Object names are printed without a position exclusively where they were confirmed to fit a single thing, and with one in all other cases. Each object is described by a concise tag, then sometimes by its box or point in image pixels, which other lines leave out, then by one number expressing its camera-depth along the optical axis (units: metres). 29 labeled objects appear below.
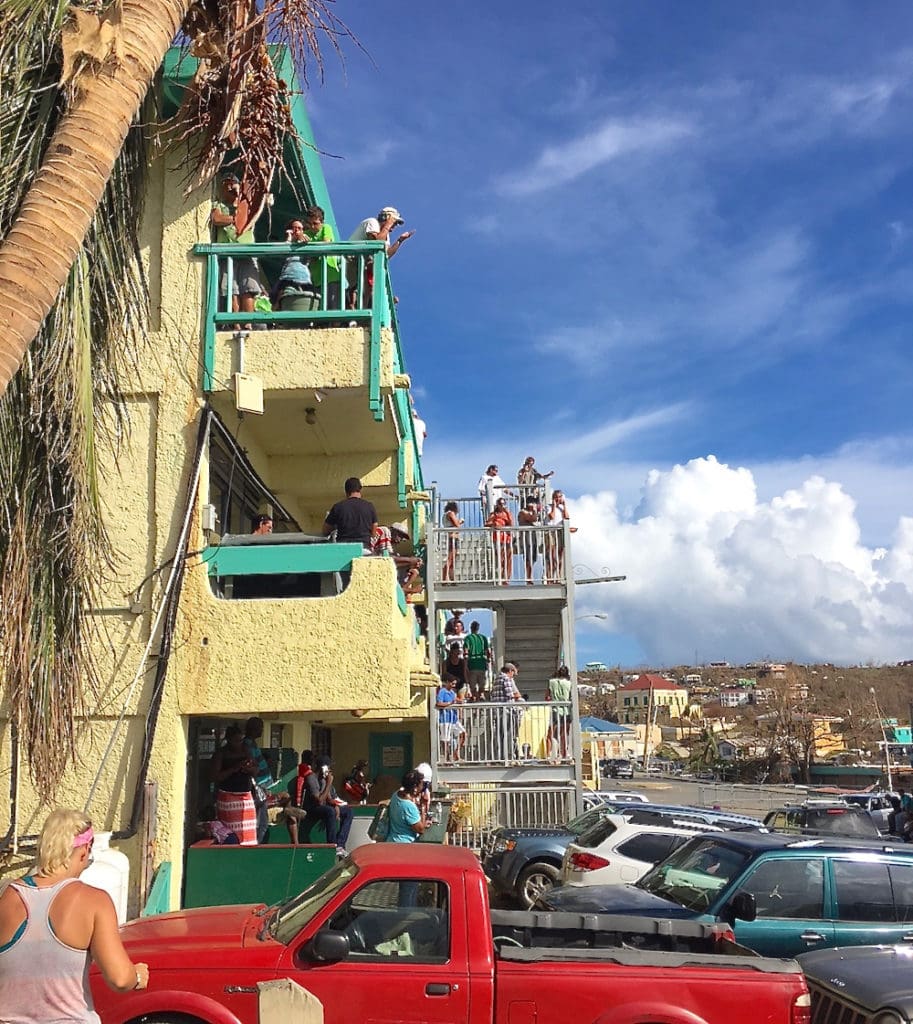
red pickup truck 4.65
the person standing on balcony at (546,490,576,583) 16.36
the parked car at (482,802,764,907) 13.09
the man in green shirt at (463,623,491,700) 17.22
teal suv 7.18
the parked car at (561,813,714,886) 11.73
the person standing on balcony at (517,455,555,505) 17.20
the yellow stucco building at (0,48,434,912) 8.56
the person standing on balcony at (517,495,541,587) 16.45
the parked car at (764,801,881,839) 16.06
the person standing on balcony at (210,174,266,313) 9.50
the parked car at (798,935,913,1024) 5.07
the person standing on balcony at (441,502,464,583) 16.38
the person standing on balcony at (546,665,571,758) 15.12
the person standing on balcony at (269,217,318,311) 9.66
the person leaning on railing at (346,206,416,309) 9.74
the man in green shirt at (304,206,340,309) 9.85
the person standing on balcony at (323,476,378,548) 9.38
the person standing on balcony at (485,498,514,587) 16.45
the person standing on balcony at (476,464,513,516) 16.78
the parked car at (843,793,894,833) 28.86
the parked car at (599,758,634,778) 71.06
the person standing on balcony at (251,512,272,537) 10.05
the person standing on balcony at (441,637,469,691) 17.08
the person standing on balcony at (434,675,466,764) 14.89
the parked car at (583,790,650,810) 22.27
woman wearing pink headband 3.53
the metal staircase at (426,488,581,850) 14.92
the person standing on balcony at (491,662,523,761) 14.91
